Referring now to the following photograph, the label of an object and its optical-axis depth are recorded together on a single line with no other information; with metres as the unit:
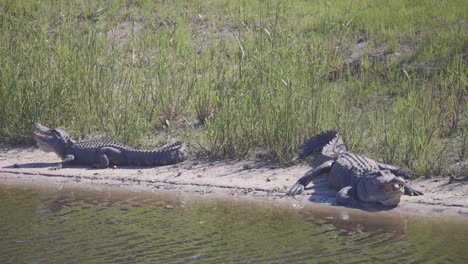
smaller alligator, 19.45
